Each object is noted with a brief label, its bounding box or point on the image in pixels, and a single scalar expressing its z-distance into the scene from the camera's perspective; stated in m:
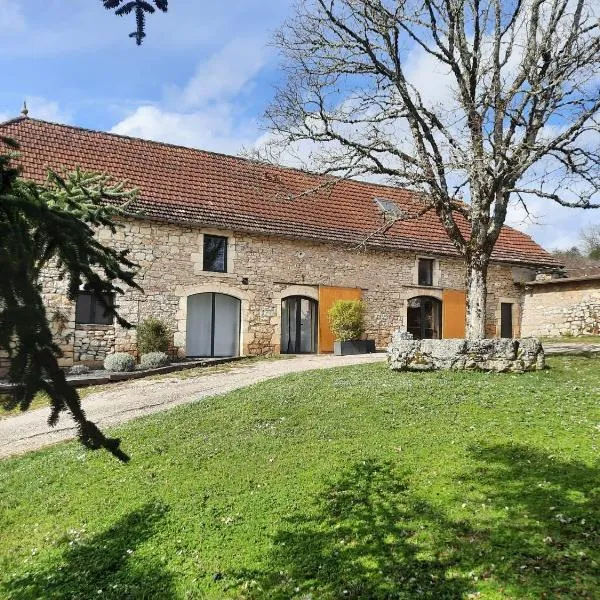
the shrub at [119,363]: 14.36
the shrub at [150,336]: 15.30
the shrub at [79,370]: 14.33
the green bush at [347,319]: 16.56
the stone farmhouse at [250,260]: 15.73
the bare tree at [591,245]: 45.08
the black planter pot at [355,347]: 16.89
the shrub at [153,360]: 14.82
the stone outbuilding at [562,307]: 19.48
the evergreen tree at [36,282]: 2.25
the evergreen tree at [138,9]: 2.75
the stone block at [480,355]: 10.45
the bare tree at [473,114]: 11.47
